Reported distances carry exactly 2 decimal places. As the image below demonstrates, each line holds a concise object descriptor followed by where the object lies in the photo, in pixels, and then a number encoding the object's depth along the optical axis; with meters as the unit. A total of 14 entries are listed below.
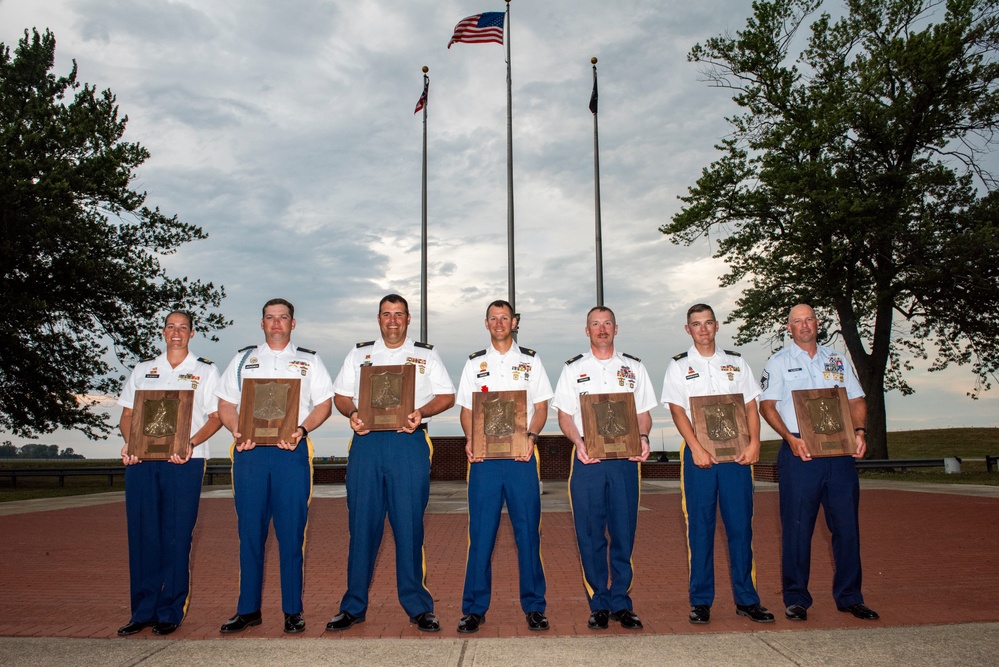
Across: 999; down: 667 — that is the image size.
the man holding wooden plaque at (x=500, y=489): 5.23
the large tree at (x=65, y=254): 21.64
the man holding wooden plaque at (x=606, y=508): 5.27
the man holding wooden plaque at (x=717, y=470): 5.37
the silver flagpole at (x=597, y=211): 17.62
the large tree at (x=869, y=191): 24.30
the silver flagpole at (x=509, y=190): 17.67
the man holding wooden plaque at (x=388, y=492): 5.23
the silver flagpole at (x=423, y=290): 19.20
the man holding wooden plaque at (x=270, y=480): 5.15
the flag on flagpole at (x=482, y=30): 18.42
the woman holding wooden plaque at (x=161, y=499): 5.29
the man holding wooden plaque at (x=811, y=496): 5.52
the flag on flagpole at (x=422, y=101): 20.12
